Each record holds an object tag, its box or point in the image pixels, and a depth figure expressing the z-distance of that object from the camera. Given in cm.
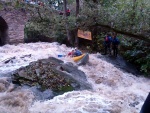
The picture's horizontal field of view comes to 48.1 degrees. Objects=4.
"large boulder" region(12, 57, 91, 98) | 482
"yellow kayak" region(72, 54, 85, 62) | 720
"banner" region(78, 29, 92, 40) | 869
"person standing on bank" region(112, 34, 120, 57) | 782
